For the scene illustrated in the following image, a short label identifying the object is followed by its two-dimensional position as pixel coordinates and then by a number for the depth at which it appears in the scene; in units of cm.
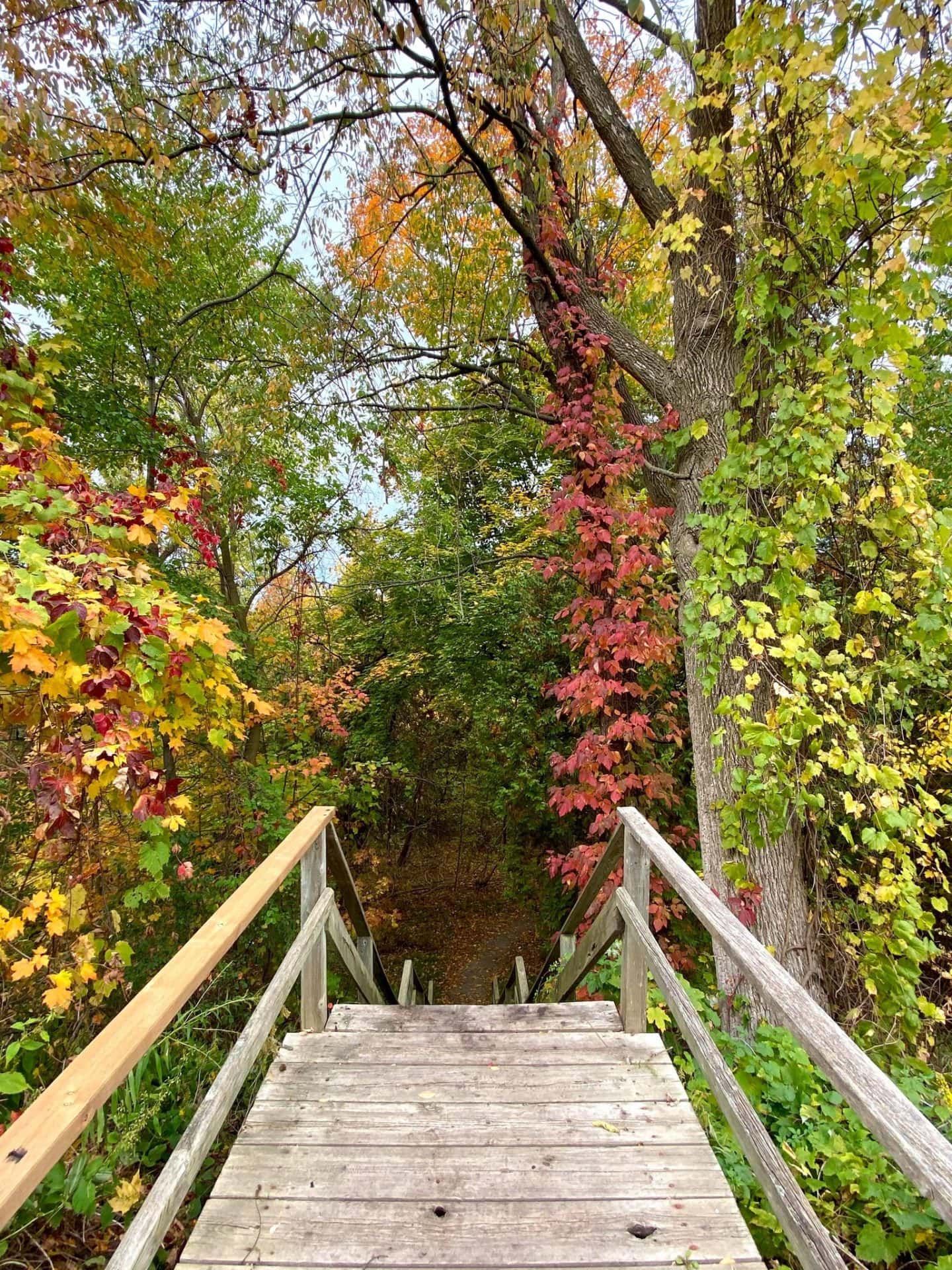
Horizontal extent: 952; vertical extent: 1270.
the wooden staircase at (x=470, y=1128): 99
